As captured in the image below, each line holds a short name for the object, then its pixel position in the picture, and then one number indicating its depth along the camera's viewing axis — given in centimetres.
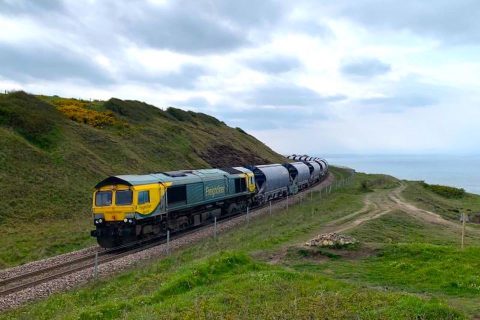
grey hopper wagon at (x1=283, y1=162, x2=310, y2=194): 5650
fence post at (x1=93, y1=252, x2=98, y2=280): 1939
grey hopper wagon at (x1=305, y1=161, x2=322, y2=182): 6944
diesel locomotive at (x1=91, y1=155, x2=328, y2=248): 2642
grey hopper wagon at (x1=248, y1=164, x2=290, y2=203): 4675
